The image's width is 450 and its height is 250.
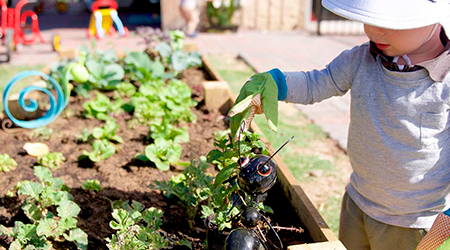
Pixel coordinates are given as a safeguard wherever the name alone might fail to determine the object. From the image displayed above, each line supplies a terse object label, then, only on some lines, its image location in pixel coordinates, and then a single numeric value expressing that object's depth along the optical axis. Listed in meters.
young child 1.50
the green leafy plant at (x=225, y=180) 1.57
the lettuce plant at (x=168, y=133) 2.90
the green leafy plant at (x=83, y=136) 2.99
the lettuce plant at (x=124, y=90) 3.90
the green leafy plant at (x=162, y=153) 2.58
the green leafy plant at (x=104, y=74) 3.87
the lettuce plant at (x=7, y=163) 2.57
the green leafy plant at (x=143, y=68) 3.97
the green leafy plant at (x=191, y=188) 1.90
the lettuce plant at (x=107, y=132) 2.92
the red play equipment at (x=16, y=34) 6.84
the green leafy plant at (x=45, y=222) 1.76
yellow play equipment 8.57
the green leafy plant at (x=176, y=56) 4.18
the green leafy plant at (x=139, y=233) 1.59
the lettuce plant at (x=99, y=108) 3.38
